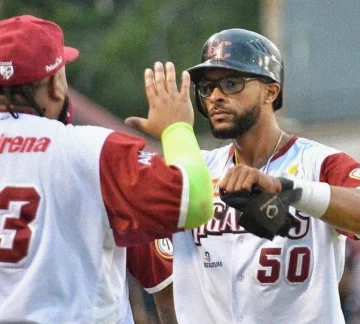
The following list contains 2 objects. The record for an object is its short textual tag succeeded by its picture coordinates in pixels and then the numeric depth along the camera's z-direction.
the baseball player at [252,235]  12.40
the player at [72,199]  10.25
